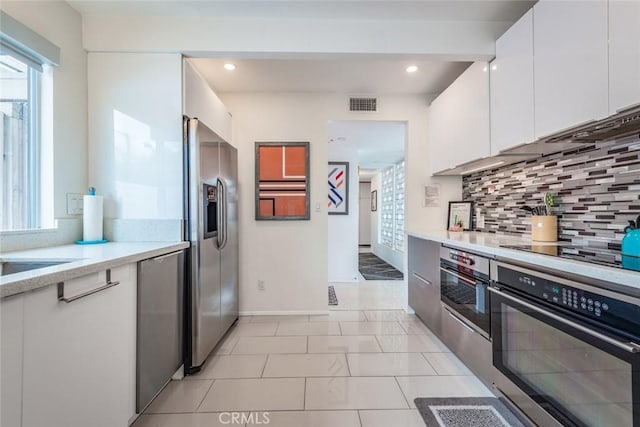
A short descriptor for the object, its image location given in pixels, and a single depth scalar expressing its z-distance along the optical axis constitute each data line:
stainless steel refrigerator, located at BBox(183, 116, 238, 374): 2.08
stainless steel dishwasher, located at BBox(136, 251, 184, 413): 1.58
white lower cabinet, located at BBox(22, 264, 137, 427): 0.99
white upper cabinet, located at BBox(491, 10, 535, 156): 1.81
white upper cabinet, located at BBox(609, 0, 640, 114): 1.20
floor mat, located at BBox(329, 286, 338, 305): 3.81
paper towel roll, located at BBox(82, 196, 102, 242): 1.96
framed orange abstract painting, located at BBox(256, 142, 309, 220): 3.33
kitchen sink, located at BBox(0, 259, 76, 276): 1.40
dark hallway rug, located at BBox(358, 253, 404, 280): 5.38
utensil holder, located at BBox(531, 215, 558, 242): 1.98
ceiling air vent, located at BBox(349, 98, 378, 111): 3.35
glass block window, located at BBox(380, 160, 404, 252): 6.31
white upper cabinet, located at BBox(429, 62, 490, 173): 2.30
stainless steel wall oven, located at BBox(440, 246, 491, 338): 1.84
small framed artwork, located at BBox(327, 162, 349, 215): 5.16
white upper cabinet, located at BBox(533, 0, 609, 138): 1.35
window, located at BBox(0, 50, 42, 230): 1.66
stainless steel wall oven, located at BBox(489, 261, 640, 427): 1.00
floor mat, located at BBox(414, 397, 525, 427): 1.60
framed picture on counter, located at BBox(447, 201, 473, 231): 3.11
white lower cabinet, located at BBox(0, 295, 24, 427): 0.88
